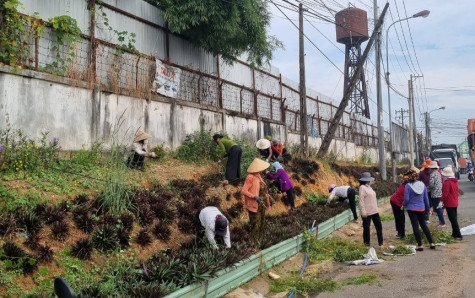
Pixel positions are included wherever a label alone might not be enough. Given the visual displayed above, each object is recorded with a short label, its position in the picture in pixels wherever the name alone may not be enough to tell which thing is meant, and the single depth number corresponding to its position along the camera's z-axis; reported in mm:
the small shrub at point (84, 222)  6695
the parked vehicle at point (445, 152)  42062
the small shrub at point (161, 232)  7457
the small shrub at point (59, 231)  6246
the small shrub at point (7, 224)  5810
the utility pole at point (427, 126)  66269
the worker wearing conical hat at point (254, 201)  8273
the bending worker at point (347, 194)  12562
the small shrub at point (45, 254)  5652
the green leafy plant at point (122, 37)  11375
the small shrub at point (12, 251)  5426
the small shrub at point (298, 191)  14716
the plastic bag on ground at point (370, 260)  8249
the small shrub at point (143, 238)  6984
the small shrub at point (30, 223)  6111
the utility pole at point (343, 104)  20219
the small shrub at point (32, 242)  5758
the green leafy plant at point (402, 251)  8914
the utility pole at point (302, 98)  18661
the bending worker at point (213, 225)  7090
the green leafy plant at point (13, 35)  8500
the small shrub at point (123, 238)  6672
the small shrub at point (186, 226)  8109
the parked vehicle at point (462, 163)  57384
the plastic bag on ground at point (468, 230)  10719
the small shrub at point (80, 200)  7253
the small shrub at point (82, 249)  6086
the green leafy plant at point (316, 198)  14656
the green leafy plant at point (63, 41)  9656
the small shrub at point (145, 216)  7555
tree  12820
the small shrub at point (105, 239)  6430
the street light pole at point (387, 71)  22594
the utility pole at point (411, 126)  35106
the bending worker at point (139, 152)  10062
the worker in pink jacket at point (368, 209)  9648
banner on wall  12664
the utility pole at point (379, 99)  22750
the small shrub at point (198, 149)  12648
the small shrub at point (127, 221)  7022
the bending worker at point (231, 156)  11789
